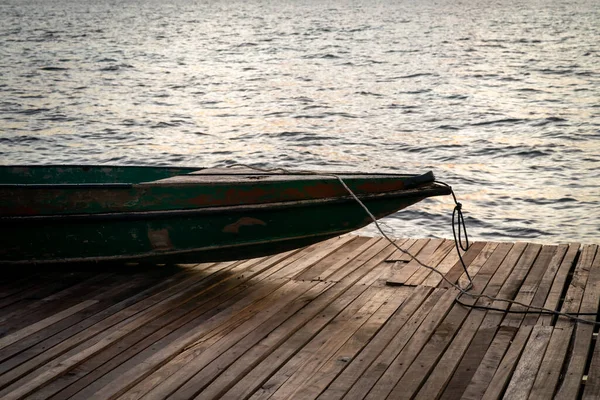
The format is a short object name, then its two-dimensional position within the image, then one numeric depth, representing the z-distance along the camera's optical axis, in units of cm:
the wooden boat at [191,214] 577
